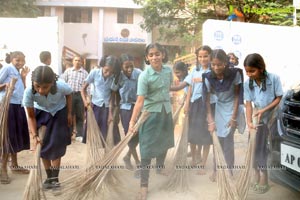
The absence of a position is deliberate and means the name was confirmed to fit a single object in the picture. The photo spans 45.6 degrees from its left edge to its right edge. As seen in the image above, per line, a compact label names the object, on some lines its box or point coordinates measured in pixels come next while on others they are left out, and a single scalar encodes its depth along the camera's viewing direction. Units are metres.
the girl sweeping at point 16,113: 3.69
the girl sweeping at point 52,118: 2.98
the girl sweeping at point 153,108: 3.01
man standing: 5.84
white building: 17.05
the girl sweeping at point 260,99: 3.04
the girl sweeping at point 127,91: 3.93
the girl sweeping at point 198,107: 3.67
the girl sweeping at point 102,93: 3.78
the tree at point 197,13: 7.05
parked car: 2.50
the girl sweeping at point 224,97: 3.15
